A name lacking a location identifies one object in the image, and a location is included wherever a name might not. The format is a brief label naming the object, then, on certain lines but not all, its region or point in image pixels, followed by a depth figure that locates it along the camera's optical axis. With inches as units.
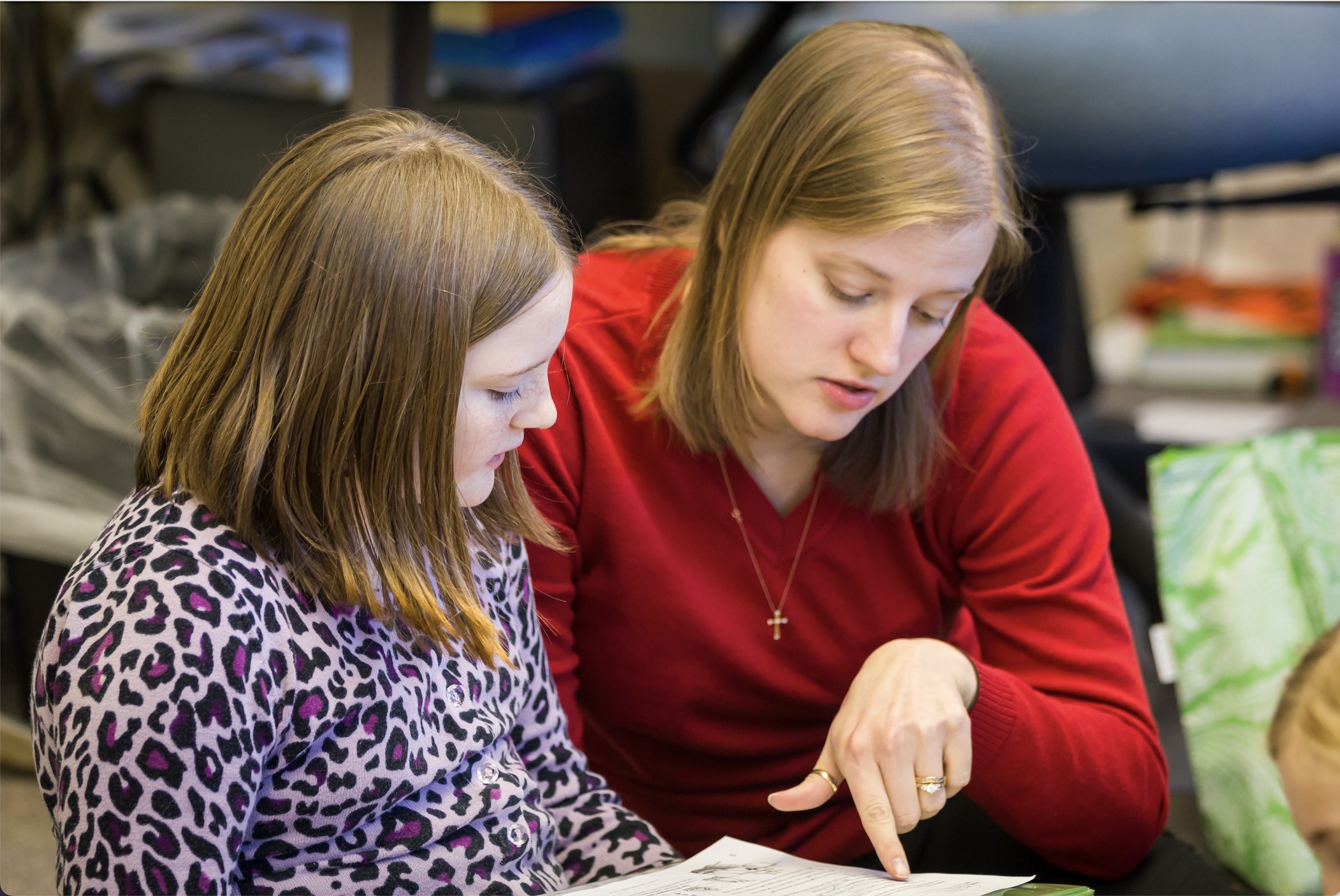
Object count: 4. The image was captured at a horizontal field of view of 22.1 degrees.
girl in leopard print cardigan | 71.2
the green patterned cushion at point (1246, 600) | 93.2
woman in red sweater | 81.3
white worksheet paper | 74.4
